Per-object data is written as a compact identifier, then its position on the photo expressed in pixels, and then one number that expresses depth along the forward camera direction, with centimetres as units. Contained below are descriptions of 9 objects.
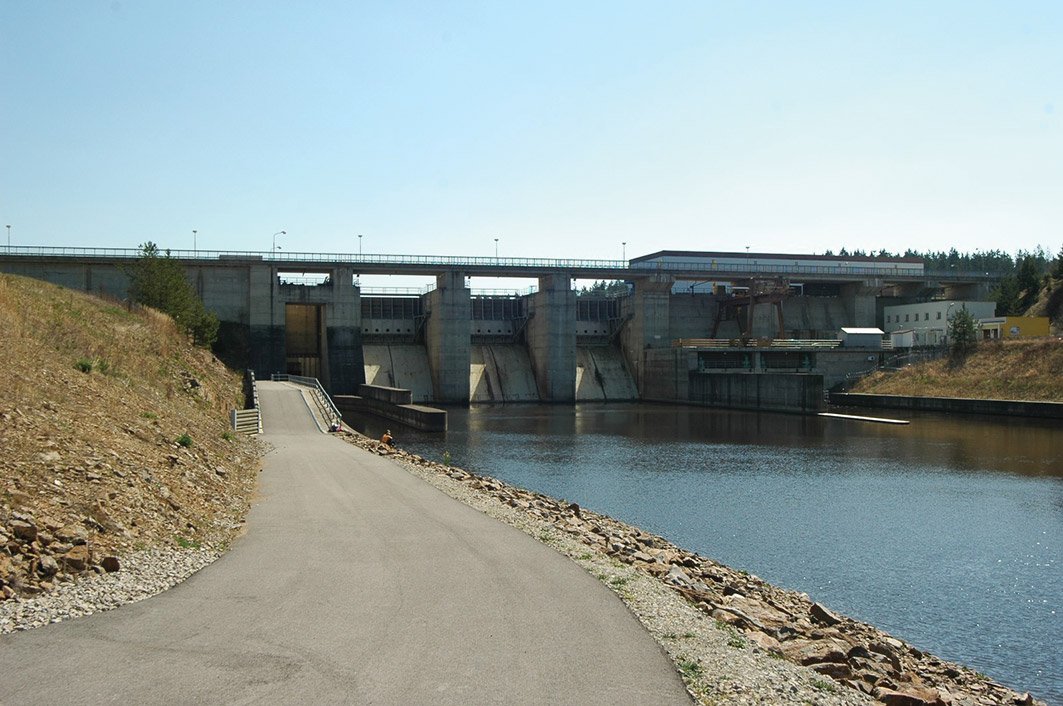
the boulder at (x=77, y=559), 1021
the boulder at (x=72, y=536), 1079
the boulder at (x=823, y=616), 1292
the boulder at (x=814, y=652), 1038
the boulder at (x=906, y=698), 932
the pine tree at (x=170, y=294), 4666
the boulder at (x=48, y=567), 982
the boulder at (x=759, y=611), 1252
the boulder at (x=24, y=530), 1034
